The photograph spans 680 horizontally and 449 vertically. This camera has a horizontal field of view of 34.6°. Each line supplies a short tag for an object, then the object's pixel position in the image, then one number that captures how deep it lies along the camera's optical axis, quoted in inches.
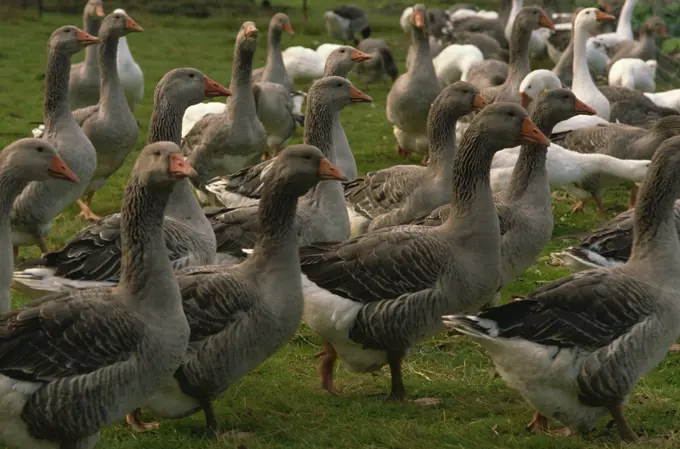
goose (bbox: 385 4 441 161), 522.3
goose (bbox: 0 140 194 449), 207.9
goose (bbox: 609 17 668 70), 736.4
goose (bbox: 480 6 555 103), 521.7
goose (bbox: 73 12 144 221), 428.8
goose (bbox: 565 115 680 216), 435.5
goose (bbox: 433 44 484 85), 688.4
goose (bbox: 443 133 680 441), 232.7
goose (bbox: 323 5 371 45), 977.5
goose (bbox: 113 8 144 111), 575.5
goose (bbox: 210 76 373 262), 318.3
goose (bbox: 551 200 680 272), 304.3
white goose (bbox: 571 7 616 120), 523.5
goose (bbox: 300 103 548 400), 267.0
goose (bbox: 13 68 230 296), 270.8
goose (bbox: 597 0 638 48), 811.4
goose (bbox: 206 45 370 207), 379.2
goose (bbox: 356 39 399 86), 794.8
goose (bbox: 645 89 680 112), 569.6
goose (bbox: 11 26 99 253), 362.6
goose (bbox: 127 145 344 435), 238.7
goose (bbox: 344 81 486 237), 348.5
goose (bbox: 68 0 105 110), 535.5
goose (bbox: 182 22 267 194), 433.4
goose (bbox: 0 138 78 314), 246.8
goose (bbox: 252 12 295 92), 577.6
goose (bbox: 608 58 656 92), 644.1
